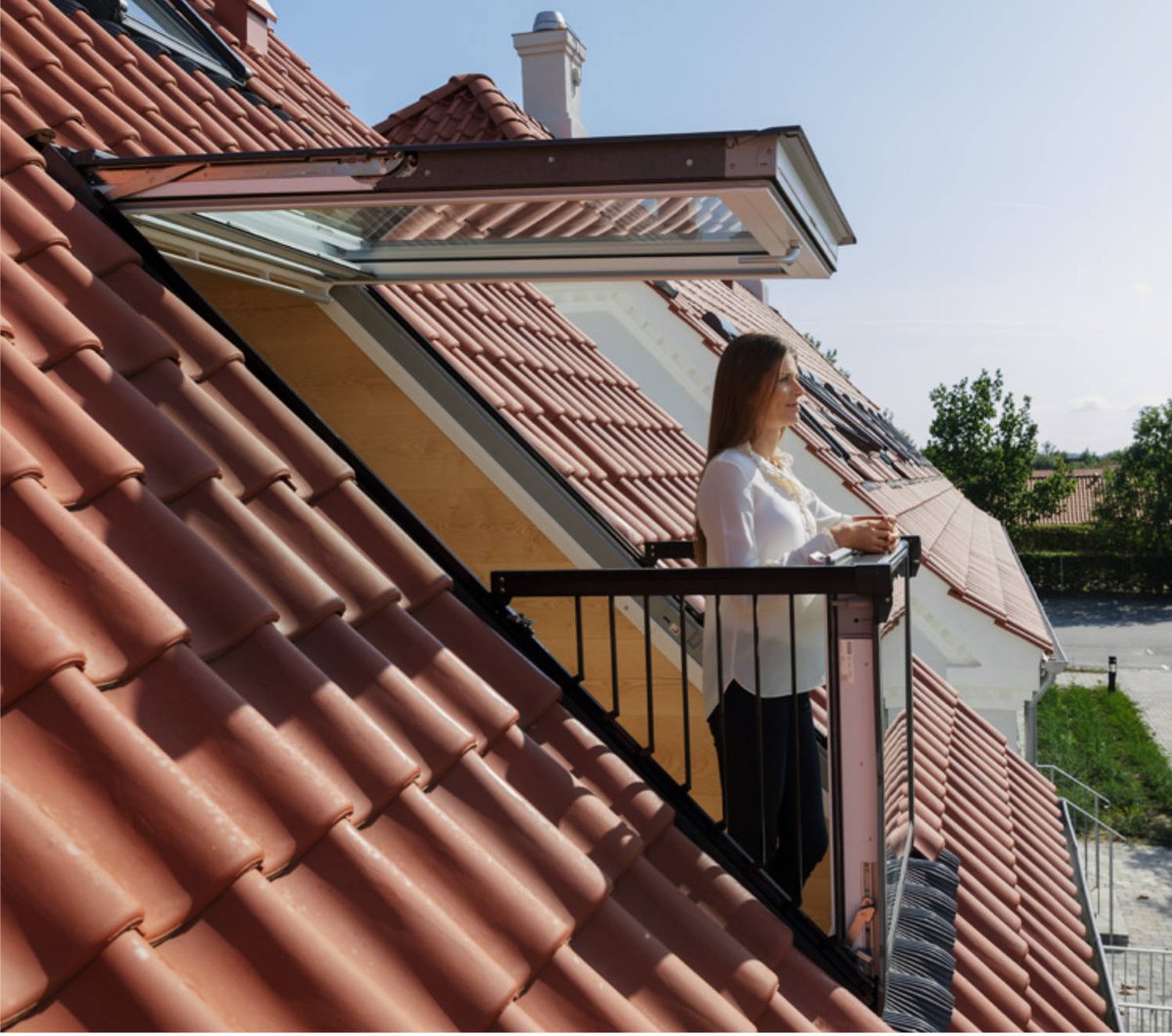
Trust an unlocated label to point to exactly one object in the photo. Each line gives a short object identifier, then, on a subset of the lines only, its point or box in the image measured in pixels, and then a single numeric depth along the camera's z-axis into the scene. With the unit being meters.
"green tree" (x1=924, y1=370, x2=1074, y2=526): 47.38
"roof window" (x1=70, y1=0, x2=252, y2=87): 4.34
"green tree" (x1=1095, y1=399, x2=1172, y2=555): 56.41
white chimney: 11.73
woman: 3.15
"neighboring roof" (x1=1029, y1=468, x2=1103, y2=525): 64.81
